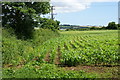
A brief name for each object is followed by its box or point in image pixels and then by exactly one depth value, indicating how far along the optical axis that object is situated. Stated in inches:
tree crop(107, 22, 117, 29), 2566.4
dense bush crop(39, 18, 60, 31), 799.8
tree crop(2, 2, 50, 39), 686.5
